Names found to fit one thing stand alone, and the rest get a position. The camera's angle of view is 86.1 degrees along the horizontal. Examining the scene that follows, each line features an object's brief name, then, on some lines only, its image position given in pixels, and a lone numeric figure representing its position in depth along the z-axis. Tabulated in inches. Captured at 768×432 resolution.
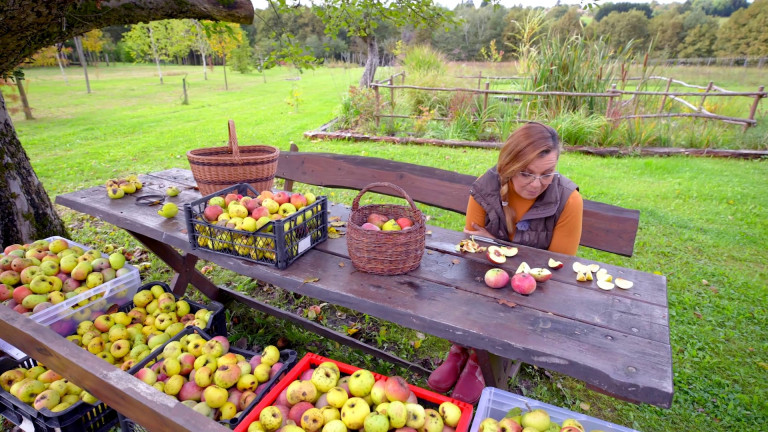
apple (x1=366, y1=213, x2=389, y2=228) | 75.6
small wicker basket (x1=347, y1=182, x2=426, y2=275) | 69.1
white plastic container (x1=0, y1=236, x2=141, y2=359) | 89.8
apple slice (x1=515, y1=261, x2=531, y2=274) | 74.3
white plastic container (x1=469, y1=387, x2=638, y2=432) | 64.2
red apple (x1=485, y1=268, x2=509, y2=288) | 69.6
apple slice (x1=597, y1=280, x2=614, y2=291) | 70.1
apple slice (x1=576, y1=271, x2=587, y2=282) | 72.6
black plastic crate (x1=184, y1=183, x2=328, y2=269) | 73.4
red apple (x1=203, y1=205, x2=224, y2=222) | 78.9
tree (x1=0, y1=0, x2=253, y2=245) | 101.9
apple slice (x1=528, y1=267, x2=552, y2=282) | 71.4
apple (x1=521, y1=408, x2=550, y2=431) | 60.7
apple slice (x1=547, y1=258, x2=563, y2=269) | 77.0
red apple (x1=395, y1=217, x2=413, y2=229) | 76.0
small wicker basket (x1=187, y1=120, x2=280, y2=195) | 96.0
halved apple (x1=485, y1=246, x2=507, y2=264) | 77.2
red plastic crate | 64.4
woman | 88.1
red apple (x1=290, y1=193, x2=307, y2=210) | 82.1
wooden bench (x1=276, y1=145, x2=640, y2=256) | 102.0
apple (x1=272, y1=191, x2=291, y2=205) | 81.6
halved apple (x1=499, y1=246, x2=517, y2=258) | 81.8
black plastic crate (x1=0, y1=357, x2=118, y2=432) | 75.0
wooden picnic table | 52.7
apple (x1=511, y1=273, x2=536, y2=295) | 67.2
